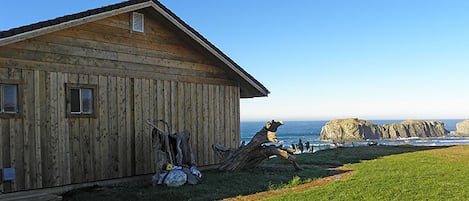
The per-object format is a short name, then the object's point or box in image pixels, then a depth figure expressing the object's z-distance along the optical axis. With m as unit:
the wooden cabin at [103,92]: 9.07
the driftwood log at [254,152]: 12.62
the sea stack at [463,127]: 91.25
